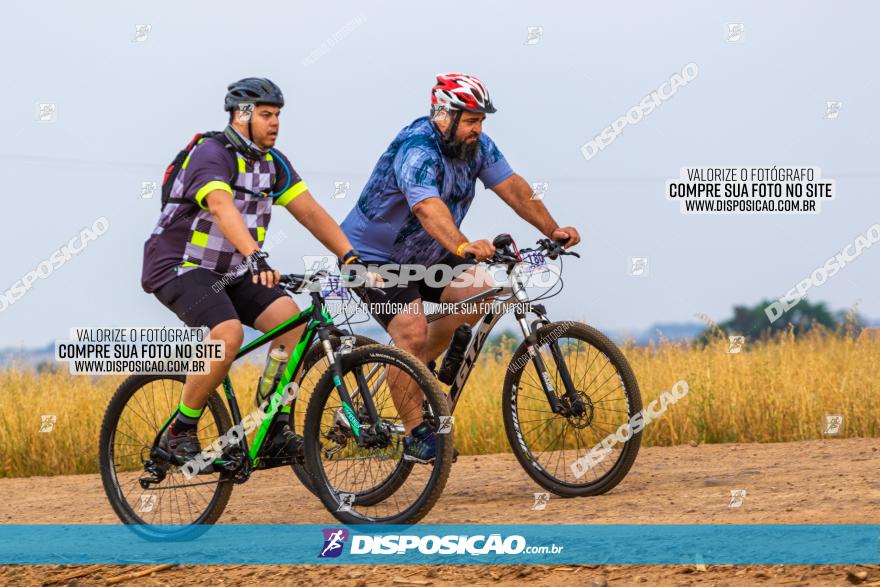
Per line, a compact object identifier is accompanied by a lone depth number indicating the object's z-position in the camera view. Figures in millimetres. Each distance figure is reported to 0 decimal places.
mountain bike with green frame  13453
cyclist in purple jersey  13766
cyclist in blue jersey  14937
